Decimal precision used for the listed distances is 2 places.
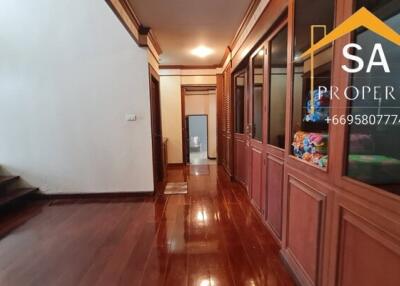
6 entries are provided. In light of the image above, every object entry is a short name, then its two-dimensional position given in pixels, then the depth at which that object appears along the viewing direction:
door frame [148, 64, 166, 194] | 3.91
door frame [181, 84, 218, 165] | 6.25
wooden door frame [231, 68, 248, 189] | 3.75
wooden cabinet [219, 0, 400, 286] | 1.00
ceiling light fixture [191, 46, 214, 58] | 4.59
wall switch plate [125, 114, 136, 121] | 3.77
